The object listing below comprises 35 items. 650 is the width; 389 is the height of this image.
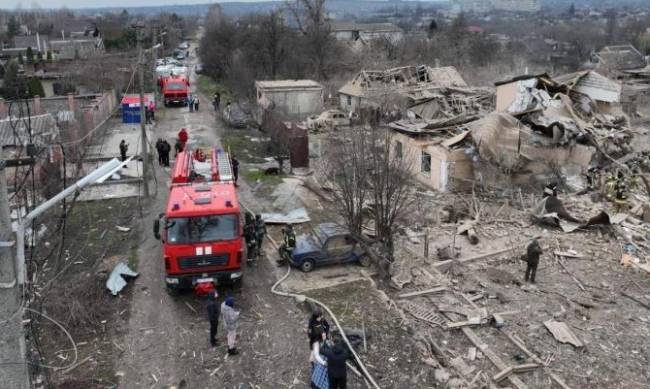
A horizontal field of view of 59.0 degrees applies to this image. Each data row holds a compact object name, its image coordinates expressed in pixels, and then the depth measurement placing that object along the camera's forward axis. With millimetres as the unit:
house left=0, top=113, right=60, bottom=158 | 24672
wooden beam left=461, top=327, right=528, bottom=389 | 10802
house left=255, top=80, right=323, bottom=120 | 41812
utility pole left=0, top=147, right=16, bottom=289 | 5680
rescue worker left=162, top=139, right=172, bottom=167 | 26859
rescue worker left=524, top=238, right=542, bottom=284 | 14789
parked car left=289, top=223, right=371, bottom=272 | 15391
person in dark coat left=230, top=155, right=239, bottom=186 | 23156
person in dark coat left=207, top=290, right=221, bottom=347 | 11484
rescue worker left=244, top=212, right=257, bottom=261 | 15719
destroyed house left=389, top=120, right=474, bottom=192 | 24516
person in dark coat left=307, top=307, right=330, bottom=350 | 10742
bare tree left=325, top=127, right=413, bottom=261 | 14516
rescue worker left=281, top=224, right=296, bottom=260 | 15516
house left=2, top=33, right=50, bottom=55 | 93438
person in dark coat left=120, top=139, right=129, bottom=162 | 25892
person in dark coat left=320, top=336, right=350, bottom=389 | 9703
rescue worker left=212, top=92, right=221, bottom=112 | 42562
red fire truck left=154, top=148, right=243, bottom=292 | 13312
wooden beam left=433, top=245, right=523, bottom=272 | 15936
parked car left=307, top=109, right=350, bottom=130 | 38062
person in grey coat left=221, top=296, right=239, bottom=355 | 11250
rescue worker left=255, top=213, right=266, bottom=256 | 15977
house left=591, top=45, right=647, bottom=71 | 61531
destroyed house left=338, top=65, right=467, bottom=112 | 41481
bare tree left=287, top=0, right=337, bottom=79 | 58844
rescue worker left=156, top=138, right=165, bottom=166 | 26781
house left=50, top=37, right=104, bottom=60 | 76744
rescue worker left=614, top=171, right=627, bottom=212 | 20922
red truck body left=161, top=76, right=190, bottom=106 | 45719
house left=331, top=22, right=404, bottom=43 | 102138
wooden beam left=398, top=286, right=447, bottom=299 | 14117
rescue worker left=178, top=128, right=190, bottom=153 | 27094
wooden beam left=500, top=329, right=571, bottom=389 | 10766
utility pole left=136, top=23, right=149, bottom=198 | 21672
